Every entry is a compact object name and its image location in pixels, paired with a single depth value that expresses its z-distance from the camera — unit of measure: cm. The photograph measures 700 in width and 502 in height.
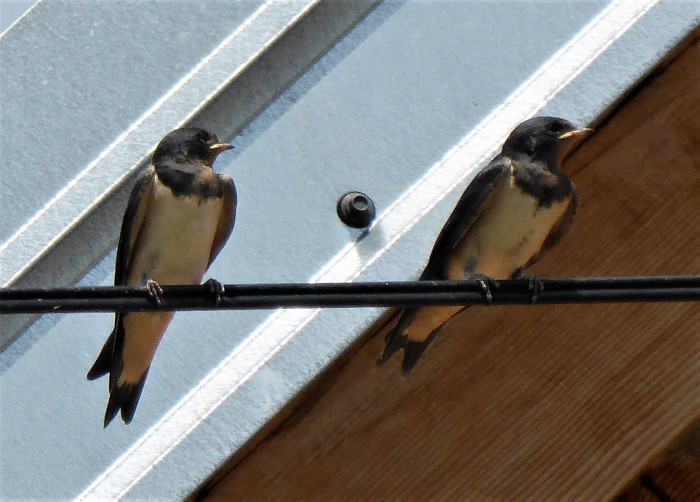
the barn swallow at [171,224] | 579
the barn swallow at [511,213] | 547
